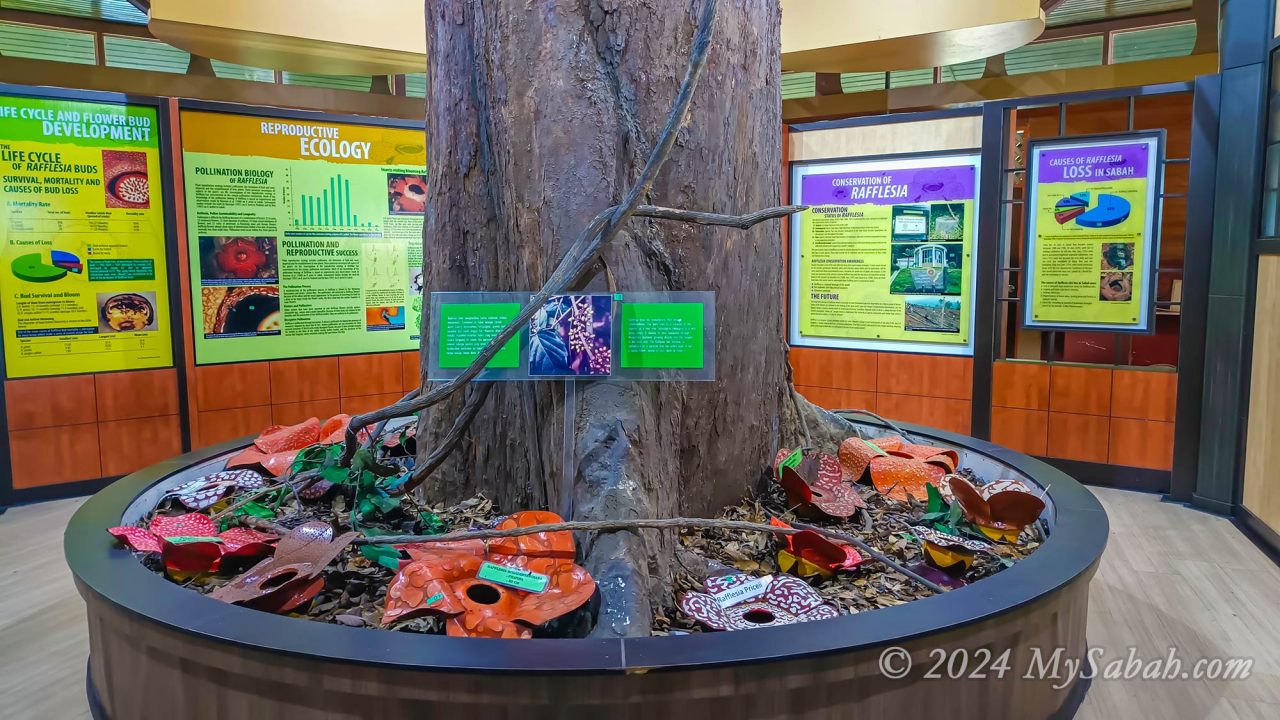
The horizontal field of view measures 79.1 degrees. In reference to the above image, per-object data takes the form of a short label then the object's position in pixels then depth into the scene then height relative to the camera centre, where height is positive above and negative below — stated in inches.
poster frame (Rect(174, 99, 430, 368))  166.6 +41.1
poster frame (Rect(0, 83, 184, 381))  153.3 +25.9
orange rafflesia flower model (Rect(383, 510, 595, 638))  53.7 -21.4
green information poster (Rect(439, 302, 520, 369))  68.5 -2.7
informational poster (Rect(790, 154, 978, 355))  185.0 +10.8
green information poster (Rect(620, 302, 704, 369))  66.6 -3.3
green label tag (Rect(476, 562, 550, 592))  57.2 -20.9
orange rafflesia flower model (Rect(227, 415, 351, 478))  97.8 -19.8
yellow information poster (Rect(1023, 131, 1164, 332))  162.9 +14.1
